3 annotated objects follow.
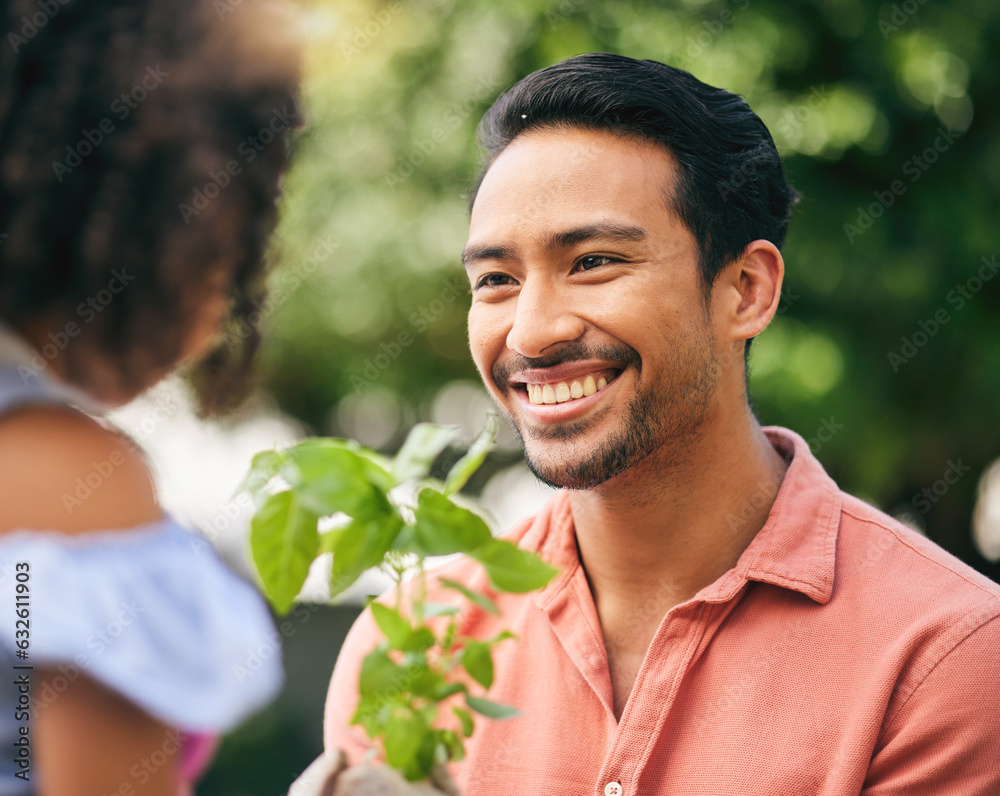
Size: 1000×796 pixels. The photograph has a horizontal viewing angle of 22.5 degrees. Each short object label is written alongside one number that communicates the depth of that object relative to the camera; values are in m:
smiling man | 1.25
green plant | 1.12
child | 1.09
